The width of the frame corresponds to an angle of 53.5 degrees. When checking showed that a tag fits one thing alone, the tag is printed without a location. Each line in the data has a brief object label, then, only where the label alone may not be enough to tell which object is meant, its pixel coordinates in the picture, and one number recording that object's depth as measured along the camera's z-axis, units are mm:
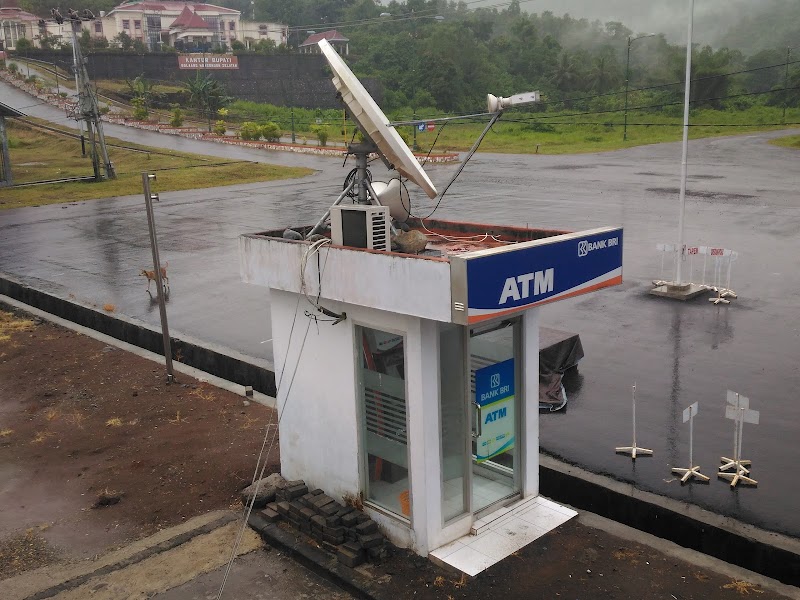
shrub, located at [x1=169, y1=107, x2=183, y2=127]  56219
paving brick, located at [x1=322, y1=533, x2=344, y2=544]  7188
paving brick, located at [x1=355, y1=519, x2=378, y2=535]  7199
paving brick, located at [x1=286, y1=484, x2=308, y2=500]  7904
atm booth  6461
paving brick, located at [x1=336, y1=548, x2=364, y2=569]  6953
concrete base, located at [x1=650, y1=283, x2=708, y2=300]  16031
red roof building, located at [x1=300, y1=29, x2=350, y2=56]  95062
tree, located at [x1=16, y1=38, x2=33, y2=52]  79212
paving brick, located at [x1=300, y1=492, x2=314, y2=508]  7684
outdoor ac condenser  7086
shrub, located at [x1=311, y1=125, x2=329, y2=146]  50812
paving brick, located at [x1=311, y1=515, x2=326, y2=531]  7320
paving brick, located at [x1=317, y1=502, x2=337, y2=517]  7426
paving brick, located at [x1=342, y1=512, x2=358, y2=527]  7289
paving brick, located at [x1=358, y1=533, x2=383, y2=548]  7039
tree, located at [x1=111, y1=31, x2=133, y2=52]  82812
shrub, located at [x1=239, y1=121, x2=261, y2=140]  53431
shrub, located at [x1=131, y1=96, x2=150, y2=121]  58844
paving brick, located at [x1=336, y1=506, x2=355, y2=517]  7430
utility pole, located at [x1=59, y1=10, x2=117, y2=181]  35469
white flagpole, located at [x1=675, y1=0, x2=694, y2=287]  15503
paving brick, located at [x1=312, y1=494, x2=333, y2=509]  7599
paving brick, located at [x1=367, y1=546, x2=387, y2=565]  7012
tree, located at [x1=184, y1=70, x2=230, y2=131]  67625
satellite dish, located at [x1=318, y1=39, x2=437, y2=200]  7051
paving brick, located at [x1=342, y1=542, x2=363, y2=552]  7012
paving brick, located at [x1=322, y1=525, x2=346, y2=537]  7219
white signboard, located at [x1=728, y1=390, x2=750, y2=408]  8320
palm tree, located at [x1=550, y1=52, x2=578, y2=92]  75438
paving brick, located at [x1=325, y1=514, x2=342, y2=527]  7270
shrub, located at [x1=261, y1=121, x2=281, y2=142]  52750
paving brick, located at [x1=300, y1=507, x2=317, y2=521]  7492
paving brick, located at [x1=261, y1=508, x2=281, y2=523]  7844
